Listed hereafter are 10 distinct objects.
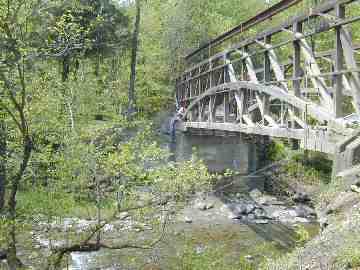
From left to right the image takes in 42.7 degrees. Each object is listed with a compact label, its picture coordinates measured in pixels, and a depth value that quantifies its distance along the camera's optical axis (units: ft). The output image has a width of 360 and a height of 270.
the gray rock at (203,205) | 64.66
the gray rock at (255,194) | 71.31
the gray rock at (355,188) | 21.70
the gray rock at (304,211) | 61.62
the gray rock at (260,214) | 60.70
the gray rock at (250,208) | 62.85
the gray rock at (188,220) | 57.41
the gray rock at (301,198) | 68.54
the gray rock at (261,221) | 58.39
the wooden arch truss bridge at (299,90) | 30.27
